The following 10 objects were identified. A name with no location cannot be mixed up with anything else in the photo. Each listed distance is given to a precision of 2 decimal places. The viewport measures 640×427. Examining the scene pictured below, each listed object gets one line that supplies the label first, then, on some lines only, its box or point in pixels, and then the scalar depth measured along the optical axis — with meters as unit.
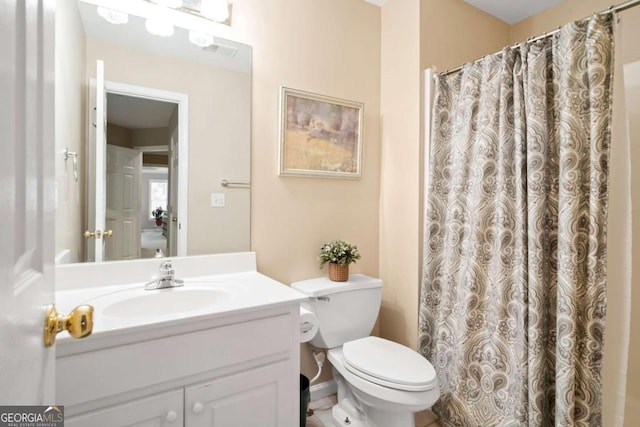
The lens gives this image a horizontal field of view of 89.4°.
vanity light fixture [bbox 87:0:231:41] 1.42
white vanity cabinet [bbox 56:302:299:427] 0.91
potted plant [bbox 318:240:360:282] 1.82
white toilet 1.36
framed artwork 1.81
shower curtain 1.22
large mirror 1.30
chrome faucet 1.37
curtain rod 1.15
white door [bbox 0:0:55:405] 0.37
